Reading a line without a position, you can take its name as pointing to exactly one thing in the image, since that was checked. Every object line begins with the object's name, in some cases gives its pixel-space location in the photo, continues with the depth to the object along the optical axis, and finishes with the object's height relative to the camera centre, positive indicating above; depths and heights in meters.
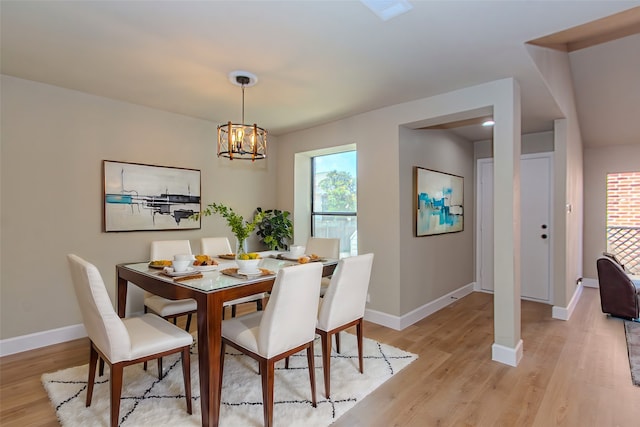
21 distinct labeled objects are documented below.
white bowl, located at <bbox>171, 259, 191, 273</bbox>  2.13 -0.35
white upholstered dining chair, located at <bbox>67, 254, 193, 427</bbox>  1.69 -0.71
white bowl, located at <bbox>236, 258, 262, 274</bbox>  2.15 -0.36
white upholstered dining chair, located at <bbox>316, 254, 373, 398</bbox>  2.16 -0.61
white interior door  4.37 -0.21
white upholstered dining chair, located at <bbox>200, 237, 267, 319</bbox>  3.19 -0.37
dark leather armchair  3.57 -0.91
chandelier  2.45 +0.58
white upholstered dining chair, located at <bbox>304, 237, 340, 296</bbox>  3.33 -0.38
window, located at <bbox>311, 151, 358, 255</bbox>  4.25 +0.17
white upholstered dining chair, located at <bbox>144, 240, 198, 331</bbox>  2.57 -0.73
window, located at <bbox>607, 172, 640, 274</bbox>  5.13 -0.13
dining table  1.77 -0.48
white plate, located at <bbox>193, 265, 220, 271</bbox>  2.30 -0.40
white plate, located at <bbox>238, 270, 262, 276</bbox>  2.13 -0.40
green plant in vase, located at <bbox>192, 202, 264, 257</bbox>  2.42 -0.13
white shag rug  1.90 -1.20
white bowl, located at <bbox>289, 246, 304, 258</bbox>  2.85 -0.35
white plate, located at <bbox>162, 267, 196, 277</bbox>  2.10 -0.40
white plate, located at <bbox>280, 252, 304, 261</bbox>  2.82 -0.40
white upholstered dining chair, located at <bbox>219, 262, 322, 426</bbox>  1.77 -0.67
